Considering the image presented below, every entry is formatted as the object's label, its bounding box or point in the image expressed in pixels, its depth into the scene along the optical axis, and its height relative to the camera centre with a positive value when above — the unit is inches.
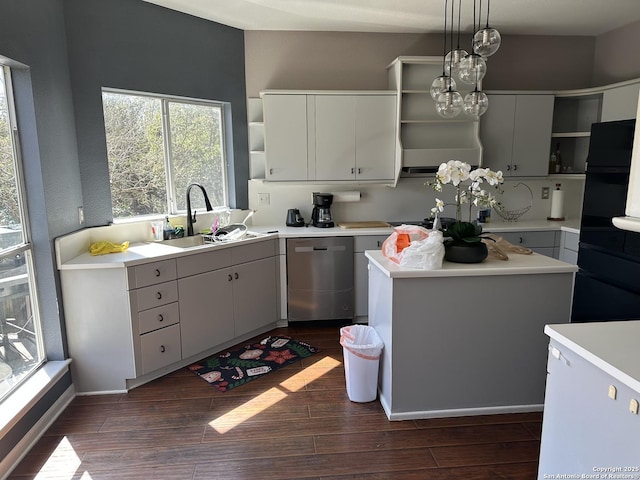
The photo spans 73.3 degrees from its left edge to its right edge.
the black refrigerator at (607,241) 121.6 -22.6
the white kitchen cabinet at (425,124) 150.1 +14.6
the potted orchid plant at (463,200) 89.2 -8.1
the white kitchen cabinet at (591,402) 47.9 -29.1
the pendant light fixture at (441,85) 96.7 +17.9
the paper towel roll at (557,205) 165.2 -15.6
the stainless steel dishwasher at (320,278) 146.9 -38.5
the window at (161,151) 129.5 +5.1
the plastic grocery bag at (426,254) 90.5 -18.5
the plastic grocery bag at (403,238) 97.3 -16.3
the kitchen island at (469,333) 92.2 -36.4
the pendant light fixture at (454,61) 89.6 +22.2
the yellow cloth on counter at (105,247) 113.0 -21.2
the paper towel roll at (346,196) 161.9 -11.3
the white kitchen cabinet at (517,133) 155.9 +11.4
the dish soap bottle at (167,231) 133.3 -19.7
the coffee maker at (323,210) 156.0 -15.9
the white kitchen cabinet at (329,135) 148.8 +10.7
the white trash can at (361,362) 100.3 -45.6
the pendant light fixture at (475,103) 99.0 +14.1
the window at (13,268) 90.8 -21.6
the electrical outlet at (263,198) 163.9 -11.9
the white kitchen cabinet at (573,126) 163.0 +14.4
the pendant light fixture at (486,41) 82.4 +23.5
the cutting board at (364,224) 154.9 -21.3
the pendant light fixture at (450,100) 95.1 +14.2
